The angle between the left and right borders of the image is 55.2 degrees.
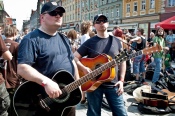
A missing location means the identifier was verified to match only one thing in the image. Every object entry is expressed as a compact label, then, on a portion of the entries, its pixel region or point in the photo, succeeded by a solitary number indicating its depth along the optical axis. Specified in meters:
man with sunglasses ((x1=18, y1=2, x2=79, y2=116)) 1.59
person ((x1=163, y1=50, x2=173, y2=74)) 5.81
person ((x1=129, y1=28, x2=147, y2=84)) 5.42
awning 12.46
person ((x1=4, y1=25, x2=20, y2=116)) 2.96
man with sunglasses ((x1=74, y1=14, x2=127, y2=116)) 2.24
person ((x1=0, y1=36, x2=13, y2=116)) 2.30
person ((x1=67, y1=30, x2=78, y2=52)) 4.81
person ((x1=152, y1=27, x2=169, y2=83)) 5.40
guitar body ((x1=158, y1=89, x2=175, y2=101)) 3.63
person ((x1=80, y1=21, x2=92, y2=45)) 4.03
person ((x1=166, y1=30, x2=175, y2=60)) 10.79
